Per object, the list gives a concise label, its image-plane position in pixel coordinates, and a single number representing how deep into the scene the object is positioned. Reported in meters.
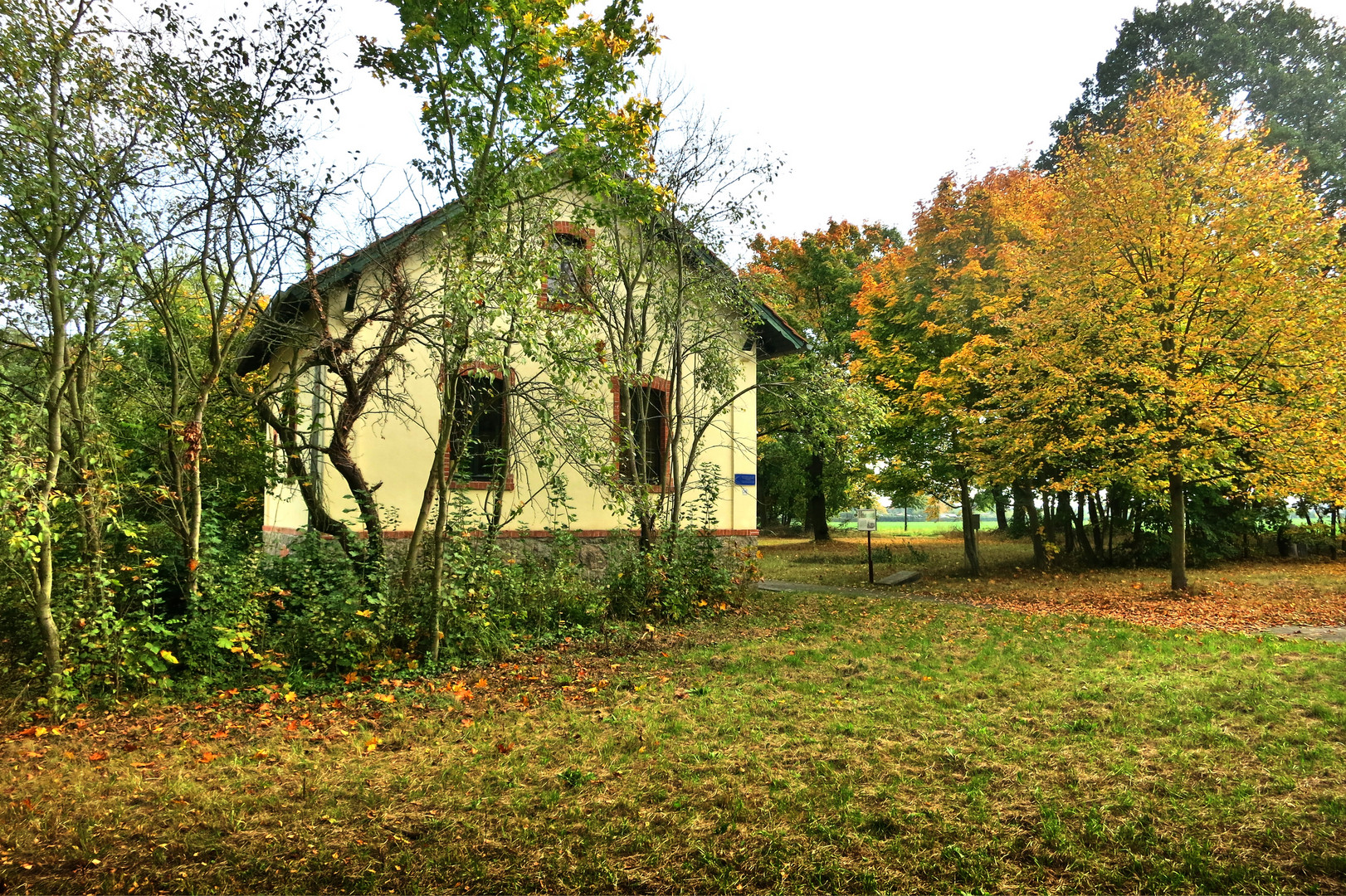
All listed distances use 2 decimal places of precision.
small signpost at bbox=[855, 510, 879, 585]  15.43
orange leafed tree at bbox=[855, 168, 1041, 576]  15.92
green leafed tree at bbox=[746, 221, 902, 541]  25.36
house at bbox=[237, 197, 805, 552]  7.29
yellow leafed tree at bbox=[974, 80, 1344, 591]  11.89
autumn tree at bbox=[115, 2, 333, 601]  6.71
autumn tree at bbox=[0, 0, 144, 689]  5.77
